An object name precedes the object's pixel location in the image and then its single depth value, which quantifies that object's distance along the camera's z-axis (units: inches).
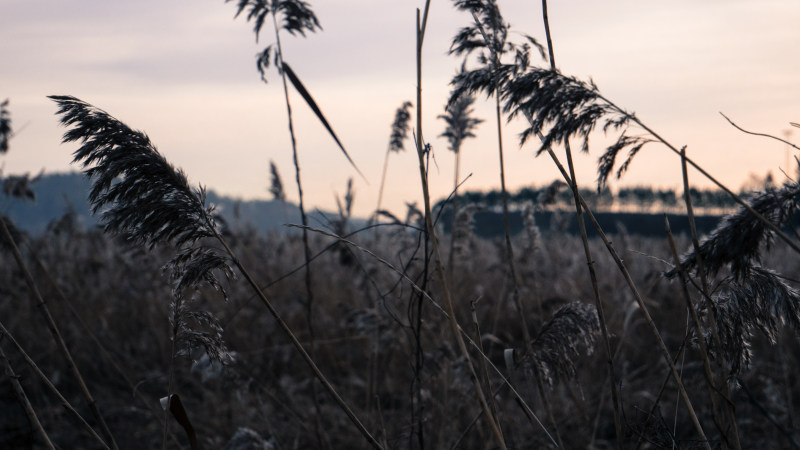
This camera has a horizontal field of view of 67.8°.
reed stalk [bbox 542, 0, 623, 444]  71.1
